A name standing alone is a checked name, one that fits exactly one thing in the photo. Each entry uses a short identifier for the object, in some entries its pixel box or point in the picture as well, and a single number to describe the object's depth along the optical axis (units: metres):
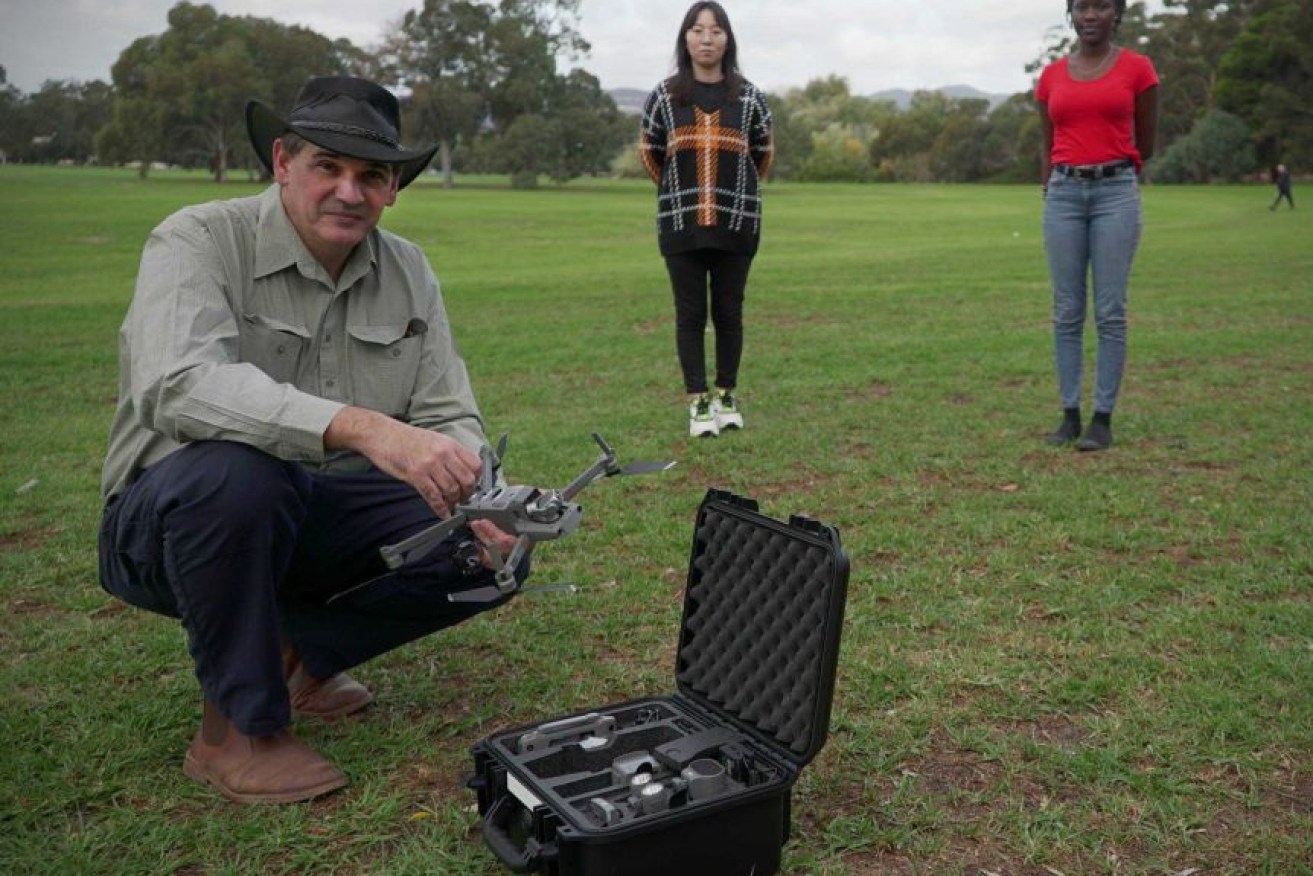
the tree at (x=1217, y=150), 70.25
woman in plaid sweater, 7.08
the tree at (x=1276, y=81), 69.00
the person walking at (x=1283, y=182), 40.12
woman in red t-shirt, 6.45
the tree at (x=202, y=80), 70.56
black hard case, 2.48
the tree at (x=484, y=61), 79.62
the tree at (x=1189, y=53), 84.06
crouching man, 2.83
